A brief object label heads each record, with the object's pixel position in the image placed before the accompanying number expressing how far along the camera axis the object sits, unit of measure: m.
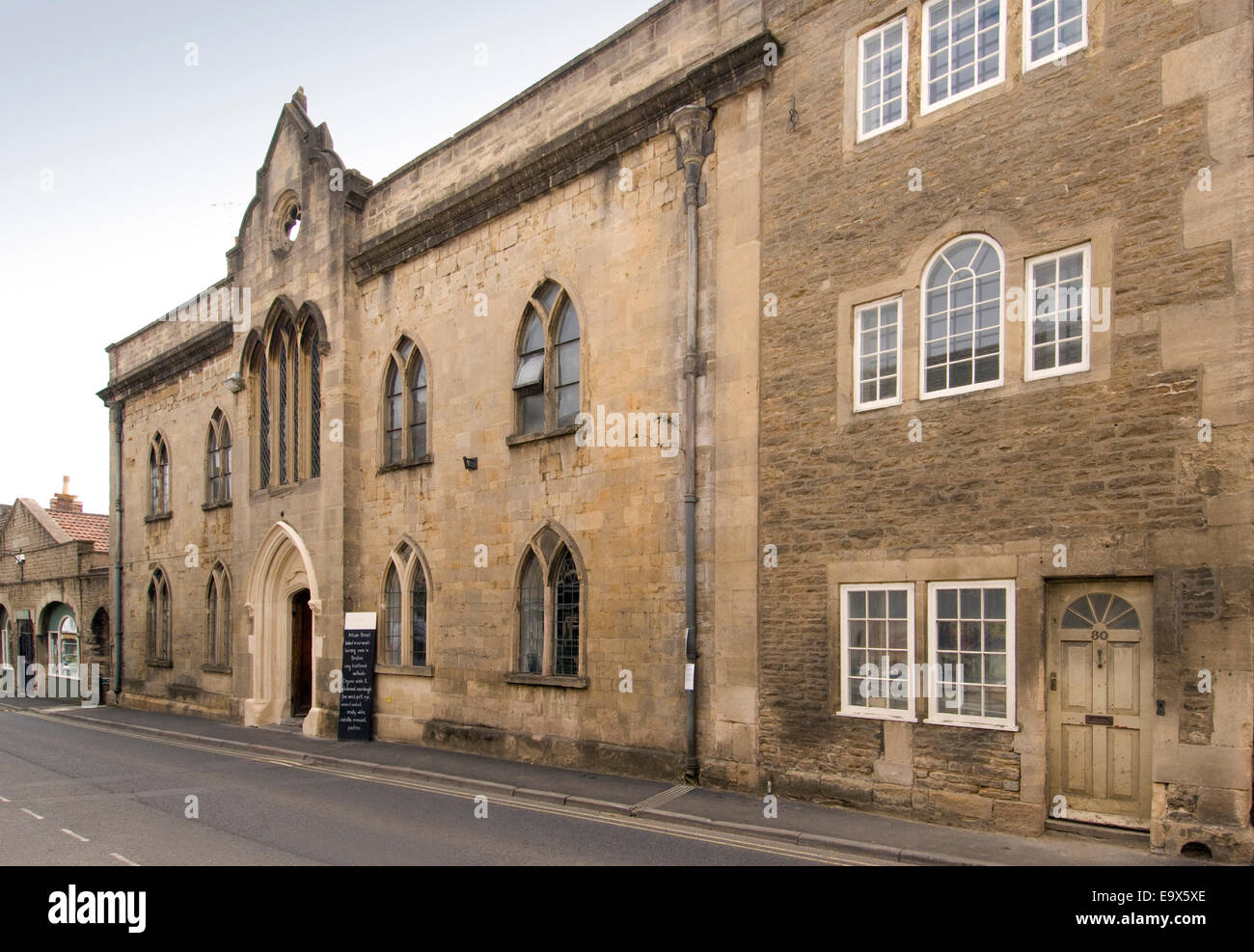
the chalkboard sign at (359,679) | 16.84
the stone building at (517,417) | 11.84
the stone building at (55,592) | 28.98
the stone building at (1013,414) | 7.92
